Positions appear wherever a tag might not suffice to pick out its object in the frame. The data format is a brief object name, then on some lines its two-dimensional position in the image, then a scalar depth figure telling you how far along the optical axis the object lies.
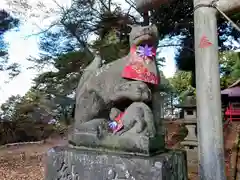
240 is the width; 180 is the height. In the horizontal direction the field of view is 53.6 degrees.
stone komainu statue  1.34
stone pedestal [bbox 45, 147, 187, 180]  1.20
